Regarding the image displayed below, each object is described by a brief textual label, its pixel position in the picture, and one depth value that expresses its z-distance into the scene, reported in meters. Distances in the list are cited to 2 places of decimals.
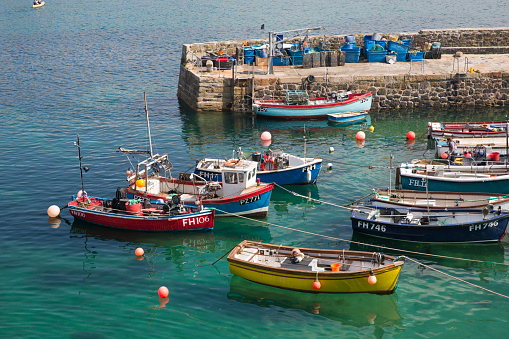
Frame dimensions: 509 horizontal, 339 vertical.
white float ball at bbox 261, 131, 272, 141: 36.03
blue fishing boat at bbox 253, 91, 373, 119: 42.09
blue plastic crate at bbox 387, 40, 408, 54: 48.66
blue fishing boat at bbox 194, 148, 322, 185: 30.31
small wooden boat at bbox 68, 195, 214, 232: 25.66
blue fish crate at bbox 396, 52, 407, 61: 48.81
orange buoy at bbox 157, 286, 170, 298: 20.81
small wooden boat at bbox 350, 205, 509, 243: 23.58
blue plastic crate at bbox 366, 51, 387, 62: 48.41
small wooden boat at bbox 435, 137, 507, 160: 30.66
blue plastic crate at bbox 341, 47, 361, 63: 48.50
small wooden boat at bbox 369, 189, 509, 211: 25.27
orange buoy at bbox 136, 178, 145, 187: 27.69
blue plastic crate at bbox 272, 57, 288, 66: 48.44
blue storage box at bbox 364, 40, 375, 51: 49.41
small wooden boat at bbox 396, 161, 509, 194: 28.15
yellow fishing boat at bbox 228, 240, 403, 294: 20.06
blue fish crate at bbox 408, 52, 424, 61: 48.00
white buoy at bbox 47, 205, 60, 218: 27.55
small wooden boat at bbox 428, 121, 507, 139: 35.06
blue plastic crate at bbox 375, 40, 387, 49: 49.85
